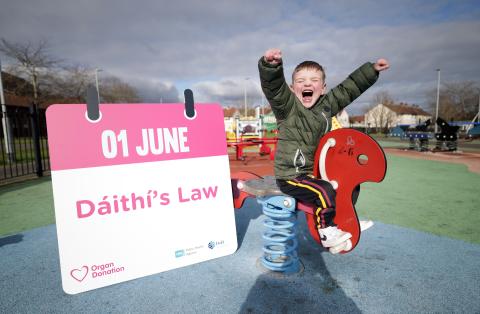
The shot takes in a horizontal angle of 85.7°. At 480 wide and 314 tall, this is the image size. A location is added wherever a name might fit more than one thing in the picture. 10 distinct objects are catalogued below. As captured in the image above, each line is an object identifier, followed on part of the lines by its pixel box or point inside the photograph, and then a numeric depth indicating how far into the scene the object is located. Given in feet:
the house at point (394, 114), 155.45
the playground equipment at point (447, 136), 36.00
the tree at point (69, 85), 60.70
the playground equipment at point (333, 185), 5.70
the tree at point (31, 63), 53.36
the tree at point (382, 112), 146.07
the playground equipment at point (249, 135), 30.55
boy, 5.89
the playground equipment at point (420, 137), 37.37
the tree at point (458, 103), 127.85
